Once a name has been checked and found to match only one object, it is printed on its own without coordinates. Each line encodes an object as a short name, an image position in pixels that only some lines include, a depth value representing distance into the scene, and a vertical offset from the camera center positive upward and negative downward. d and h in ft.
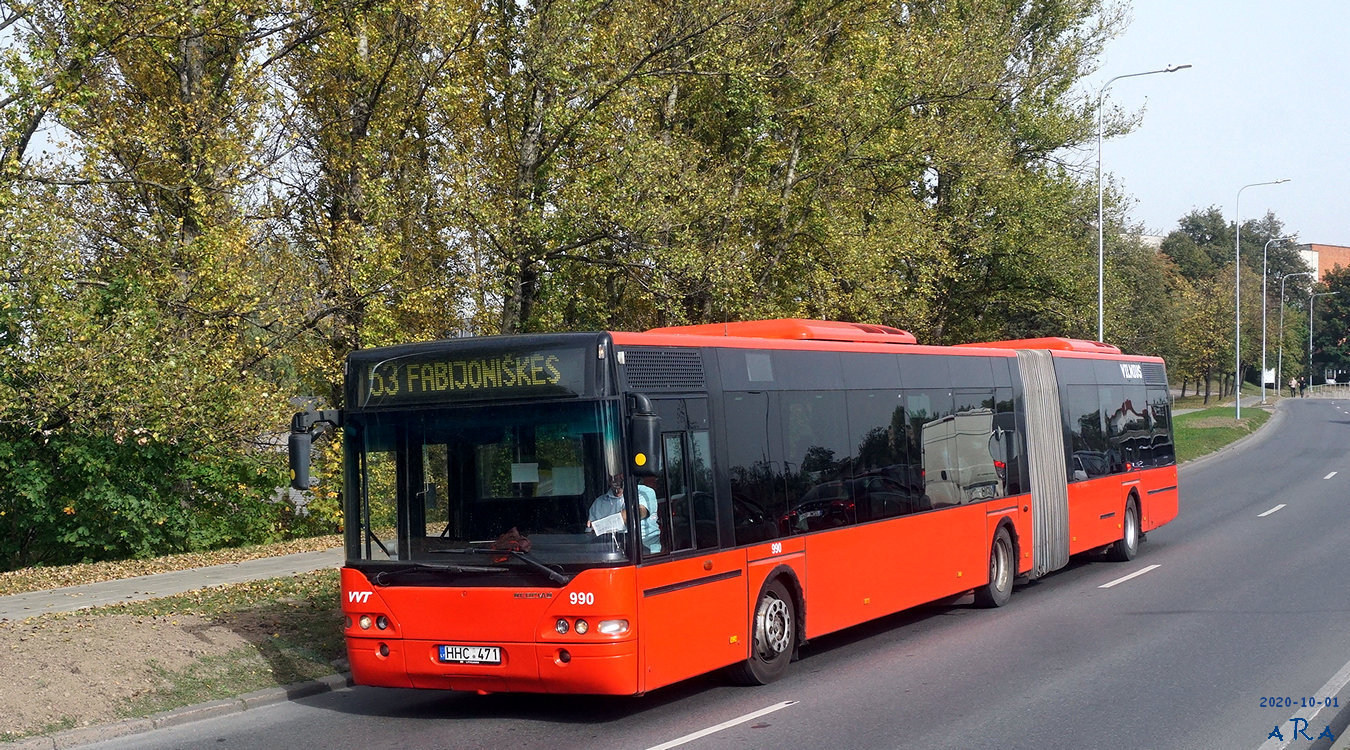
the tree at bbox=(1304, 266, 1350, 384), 455.22 +6.72
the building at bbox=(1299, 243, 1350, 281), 537.24 +39.85
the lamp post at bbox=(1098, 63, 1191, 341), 119.24 +6.51
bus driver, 29.07 -3.05
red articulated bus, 29.09 -3.41
